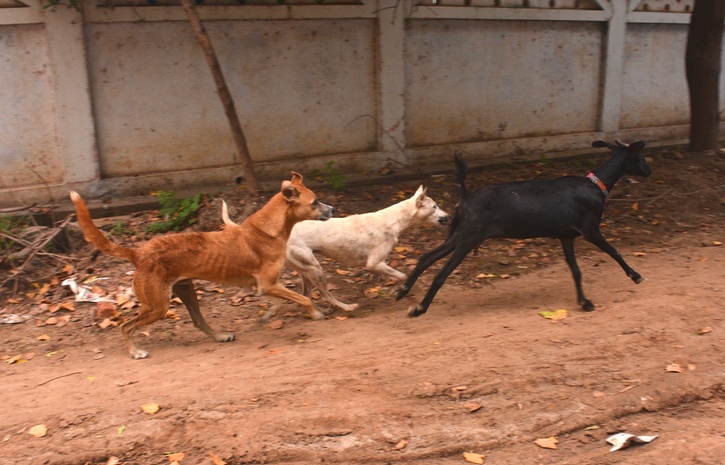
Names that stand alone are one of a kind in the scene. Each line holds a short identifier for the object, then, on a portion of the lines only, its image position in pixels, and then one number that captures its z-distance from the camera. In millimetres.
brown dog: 5828
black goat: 6664
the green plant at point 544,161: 11695
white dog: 6812
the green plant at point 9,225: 7836
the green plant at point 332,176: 9798
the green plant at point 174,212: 8672
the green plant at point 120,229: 8516
